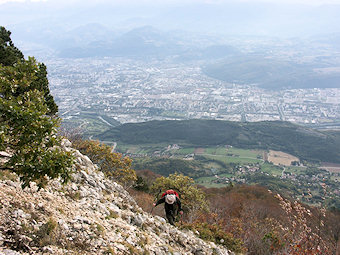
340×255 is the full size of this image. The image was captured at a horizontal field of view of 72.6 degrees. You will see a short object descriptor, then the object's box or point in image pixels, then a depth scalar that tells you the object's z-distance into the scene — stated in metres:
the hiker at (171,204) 13.72
